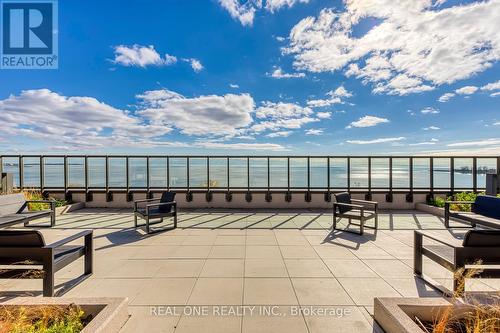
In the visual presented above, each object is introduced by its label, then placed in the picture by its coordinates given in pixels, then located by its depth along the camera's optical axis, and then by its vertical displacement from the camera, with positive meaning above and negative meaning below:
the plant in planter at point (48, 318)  1.46 -1.12
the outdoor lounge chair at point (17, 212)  4.04 -0.98
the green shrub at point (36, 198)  5.83 -1.06
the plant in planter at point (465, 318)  1.44 -1.13
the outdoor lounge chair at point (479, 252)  2.05 -0.86
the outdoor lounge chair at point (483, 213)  3.75 -1.00
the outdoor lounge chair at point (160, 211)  4.51 -1.05
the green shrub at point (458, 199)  5.57 -1.07
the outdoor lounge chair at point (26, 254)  2.10 -0.89
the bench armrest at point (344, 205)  4.44 -0.87
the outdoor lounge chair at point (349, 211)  4.41 -1.05
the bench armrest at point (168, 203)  4.62 -0.85
